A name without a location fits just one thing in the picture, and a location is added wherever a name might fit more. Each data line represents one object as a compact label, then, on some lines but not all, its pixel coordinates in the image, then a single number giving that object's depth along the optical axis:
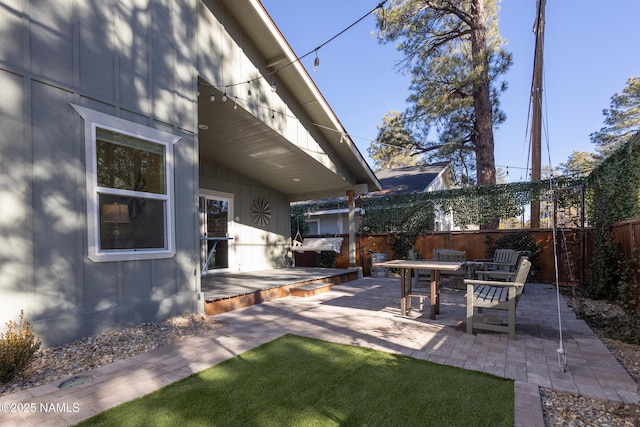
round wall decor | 9.13
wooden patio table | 4.46
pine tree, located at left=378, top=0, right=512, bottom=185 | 10.15
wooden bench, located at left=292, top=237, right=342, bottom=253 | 9.87
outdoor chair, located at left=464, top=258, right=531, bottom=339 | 3.59
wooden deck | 5.05
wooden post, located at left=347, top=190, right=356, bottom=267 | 9.35
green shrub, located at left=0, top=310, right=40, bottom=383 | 2.48
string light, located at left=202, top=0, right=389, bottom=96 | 4.05
